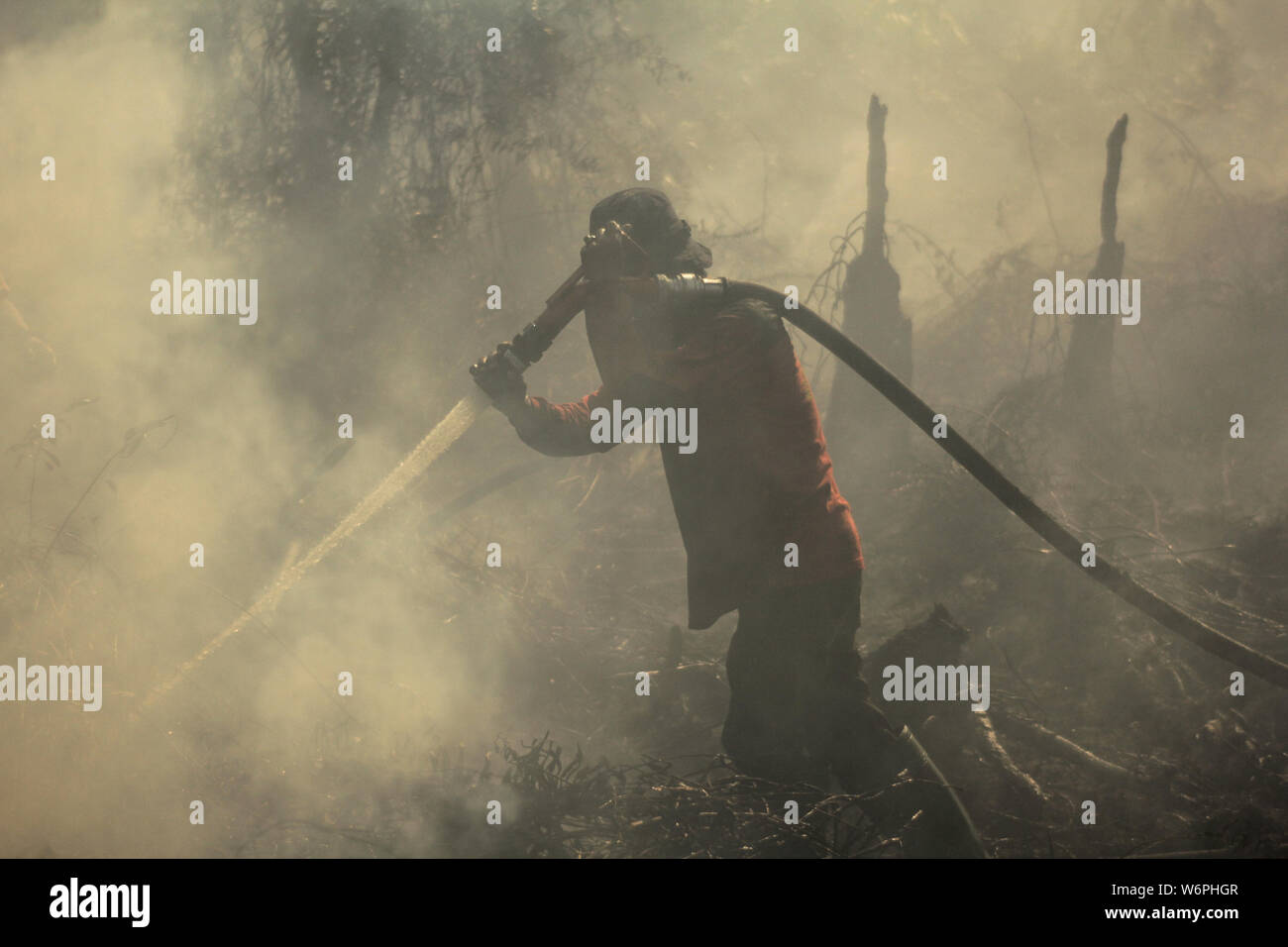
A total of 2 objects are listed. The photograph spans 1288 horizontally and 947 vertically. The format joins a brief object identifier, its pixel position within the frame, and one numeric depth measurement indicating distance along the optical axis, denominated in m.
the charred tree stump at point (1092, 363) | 7.05
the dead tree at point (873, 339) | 6.86
